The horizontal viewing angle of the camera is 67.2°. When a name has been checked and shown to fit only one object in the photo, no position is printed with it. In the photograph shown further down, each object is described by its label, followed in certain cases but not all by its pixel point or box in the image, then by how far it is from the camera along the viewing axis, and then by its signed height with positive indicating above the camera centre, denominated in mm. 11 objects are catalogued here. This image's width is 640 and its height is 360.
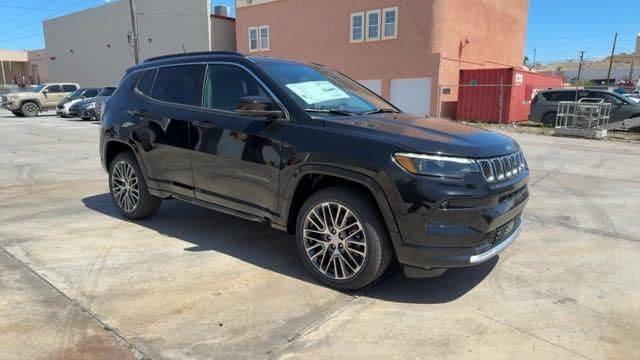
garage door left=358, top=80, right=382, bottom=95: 25312 -439
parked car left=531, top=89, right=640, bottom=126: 17578 -1010
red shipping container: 21688 -833
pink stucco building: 23180 +2005
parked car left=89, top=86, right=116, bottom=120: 22750 -1589
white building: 33031 +3002
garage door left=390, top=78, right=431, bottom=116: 23578 -901
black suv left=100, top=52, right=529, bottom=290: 3260 -678
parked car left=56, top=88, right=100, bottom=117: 24844 -1247
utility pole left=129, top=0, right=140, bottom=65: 27700 +2144
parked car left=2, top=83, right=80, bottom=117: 27062 -1371
